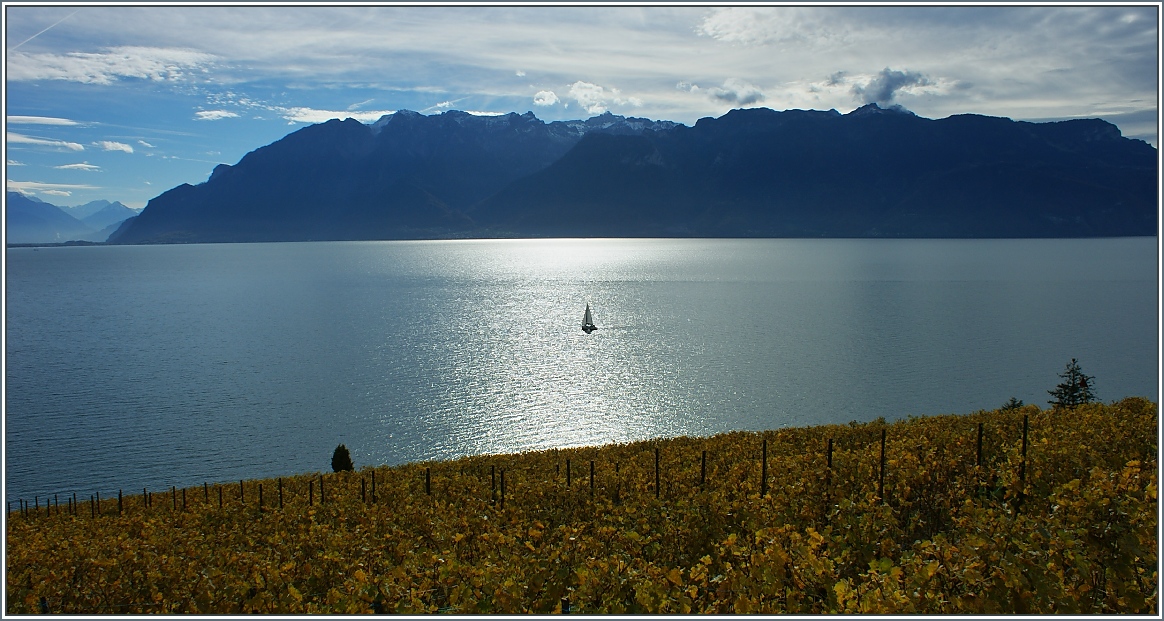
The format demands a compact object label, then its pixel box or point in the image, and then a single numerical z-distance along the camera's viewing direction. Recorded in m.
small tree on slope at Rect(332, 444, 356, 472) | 43.75
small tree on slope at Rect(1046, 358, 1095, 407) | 58.00
